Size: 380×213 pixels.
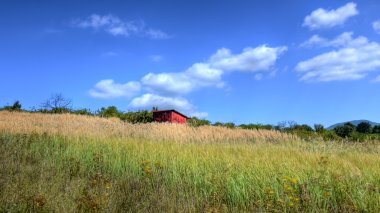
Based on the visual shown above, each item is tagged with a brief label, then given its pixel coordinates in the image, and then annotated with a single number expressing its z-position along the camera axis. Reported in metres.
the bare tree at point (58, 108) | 31.95
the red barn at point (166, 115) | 31.72
